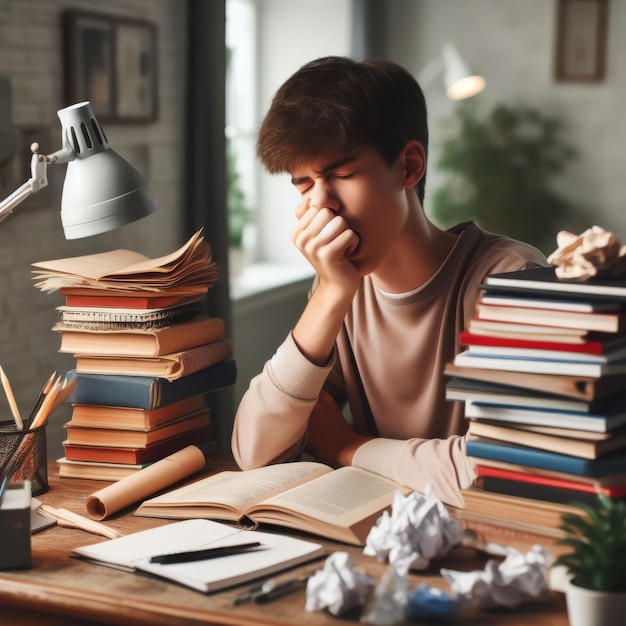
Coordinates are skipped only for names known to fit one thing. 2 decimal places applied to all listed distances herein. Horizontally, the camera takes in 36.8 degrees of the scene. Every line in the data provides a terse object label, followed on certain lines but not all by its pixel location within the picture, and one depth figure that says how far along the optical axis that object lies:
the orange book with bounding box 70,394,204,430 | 1.53
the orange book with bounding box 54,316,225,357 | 1.53
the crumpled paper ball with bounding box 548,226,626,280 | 1.10
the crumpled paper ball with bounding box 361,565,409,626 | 0.94
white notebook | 1.06
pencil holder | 1.40
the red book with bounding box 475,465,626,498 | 1.06
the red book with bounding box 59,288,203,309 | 1.55
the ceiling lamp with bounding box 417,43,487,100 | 4.72
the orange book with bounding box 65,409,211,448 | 1.54
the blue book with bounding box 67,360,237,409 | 1.52
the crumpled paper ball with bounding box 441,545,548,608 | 0.98
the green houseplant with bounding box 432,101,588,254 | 4.55
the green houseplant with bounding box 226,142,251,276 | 4.29
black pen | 1.09
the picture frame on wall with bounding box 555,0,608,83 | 4.44
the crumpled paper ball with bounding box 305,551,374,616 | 0.97
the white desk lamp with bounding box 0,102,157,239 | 1.36
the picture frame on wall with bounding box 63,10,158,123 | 3.08
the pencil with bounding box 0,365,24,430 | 1.43
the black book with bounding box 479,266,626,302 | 1.05
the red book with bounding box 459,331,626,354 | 1.04
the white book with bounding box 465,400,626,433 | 1.04
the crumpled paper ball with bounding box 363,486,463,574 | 1.08
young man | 1.50
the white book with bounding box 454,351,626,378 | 1.04
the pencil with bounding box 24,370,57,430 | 1.47
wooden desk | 0.97
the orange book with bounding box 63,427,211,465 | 1.53
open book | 1.21
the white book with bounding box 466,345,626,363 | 1.04
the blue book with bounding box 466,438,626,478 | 1.05
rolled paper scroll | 1.33
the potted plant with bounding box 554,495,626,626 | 0.90
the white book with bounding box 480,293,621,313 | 1.05
